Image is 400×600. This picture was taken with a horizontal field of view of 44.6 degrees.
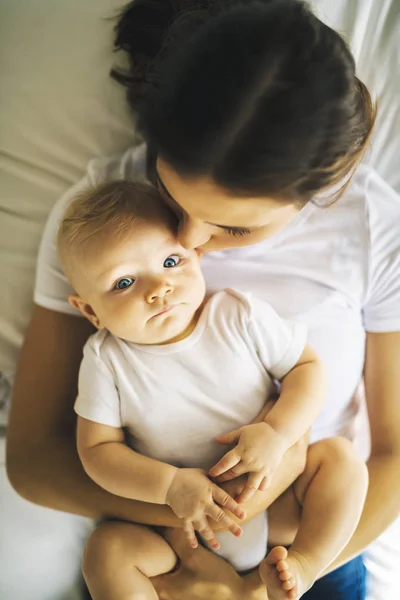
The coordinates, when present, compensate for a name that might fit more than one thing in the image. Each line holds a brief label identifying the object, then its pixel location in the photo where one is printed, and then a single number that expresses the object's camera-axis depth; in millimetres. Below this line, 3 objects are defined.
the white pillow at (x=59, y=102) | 951
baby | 734
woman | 558
